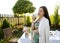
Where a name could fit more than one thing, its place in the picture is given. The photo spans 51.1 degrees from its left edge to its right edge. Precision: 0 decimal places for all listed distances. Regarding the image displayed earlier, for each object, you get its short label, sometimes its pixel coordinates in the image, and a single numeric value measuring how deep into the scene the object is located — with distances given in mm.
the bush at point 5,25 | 2324
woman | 905
